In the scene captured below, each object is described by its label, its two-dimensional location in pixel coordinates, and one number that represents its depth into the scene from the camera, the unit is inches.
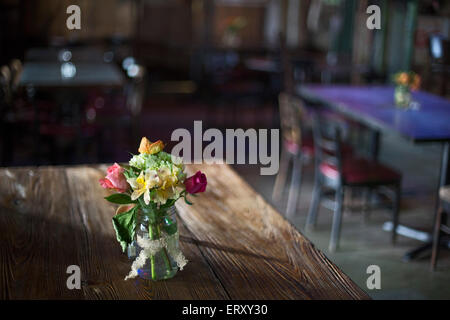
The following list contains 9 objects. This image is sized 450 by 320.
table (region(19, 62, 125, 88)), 178.1
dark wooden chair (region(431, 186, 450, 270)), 120.6
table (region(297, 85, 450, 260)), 128.6
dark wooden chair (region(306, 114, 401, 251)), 135.9
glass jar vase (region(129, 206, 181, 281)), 62.6
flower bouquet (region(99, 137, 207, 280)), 60.3
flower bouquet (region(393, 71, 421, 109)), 153.4
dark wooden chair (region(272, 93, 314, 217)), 146.8
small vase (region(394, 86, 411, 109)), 154.8
